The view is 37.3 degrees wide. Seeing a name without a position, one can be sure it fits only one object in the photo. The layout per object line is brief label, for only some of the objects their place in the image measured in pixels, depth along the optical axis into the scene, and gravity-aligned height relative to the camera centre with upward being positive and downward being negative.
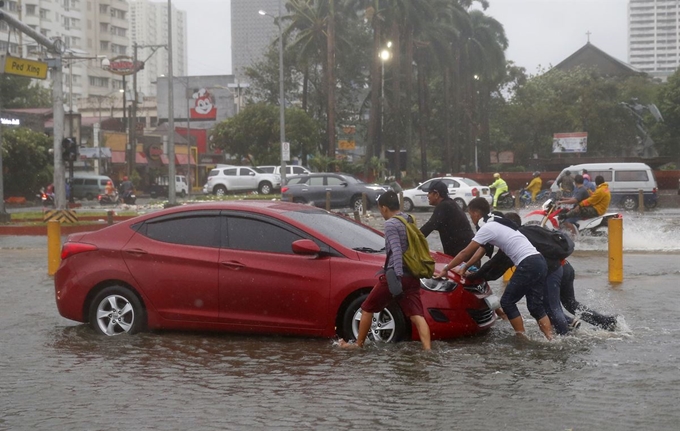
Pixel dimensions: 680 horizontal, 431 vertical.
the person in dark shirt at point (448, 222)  10.69 -0.60
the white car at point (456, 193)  40.25 -1.07
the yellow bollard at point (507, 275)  14.57 -1.59
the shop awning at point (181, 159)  85.41 +0.68
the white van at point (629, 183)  39.00 -0.67
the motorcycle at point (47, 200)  49.29 -1.60
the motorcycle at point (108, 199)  53.72 -1.72
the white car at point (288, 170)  59.09 -0.19
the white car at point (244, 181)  55.75 -0.79
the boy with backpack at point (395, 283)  8.57 -1.00
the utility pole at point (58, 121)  27.33 +1.26
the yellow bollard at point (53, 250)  16.56 -1.37
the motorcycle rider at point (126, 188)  52.75 -1.11
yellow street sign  26.02 +2.65
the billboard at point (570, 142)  80.38 +1.93
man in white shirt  9.09 -0.87
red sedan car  9.26 -1.06
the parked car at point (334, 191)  38.06 -0.93
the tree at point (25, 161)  57.19 +0.35
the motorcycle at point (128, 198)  52.72 -1.63
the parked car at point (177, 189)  62.19 -1.39
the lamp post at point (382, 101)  66.00 +4.64
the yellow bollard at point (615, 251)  14.44 -1.23
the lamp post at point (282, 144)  45.02 +1.01
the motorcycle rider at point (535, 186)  34.59 -0.69
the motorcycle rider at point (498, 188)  31.89 -0.70
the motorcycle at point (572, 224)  18.27 -1.11
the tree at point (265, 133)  73.31 +2.49
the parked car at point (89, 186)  61.78 -1.17
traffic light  27.58 +0.47
